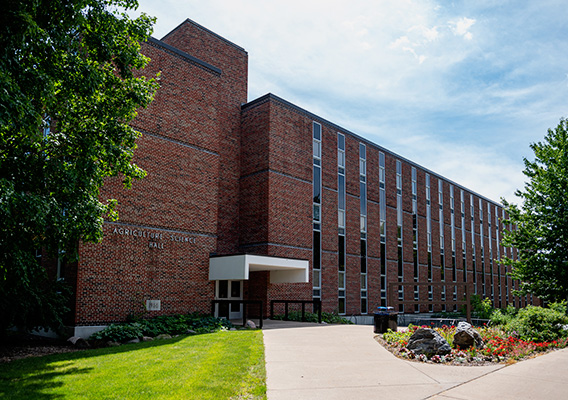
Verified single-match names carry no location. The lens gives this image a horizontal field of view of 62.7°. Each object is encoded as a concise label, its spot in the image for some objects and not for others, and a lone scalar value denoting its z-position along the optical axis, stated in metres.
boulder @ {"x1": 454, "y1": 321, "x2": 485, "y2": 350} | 10.73
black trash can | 15.11
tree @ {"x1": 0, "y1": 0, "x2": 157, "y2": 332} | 8.56
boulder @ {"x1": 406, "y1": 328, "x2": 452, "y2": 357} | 10.21
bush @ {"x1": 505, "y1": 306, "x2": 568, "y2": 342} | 13.57
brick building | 17.14
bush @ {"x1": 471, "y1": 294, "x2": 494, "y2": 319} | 30.16
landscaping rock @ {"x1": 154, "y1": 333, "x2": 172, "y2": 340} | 14.59
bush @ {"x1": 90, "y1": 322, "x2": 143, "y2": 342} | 14.23
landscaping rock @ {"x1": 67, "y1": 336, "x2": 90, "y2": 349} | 14.07
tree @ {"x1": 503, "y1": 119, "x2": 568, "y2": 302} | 21.67
